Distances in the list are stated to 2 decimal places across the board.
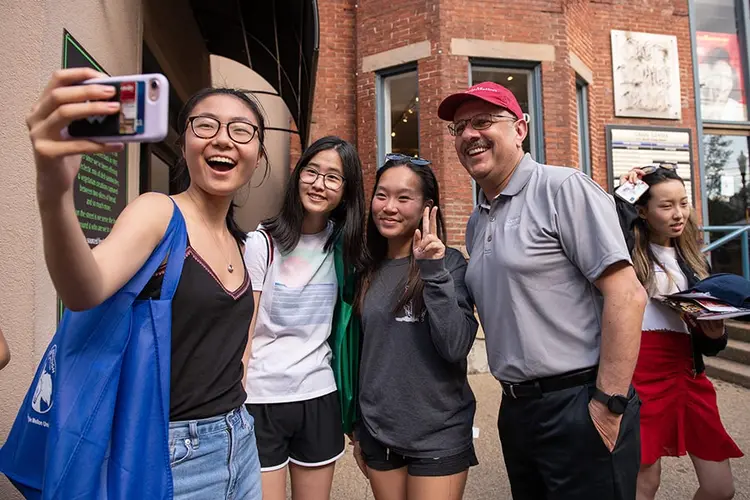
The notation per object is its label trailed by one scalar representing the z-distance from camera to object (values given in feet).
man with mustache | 5.83
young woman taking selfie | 2.80
